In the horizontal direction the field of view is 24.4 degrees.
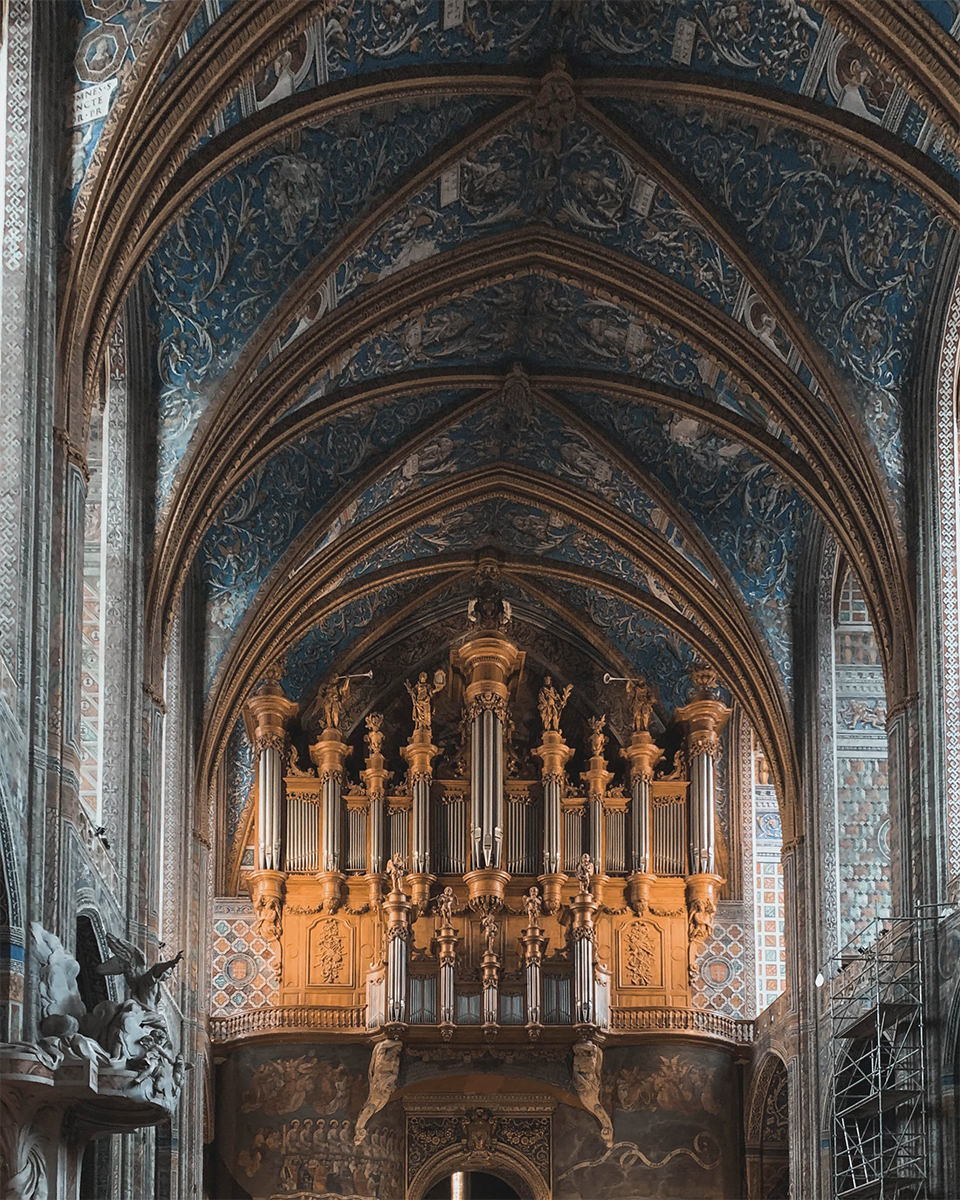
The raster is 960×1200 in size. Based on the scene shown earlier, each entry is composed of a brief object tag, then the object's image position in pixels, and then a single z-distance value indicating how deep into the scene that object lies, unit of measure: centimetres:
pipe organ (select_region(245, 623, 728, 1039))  3644
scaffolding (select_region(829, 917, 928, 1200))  2622
